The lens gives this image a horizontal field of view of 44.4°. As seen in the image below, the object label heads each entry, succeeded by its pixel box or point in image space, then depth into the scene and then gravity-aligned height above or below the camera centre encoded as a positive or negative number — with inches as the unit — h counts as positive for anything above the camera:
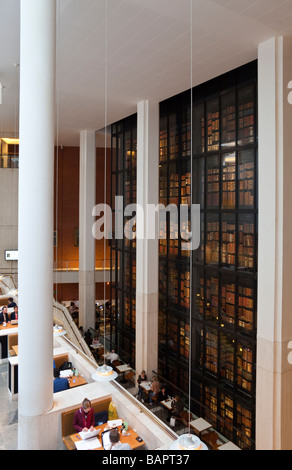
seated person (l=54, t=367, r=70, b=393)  259.4 -115.2
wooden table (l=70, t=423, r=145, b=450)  201.0 -122.8
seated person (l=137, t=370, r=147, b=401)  415.4 -175.7
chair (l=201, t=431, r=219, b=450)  315.8 -189.3
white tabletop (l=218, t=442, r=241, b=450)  306.4 -190.2
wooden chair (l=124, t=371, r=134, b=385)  463.2 -196.4
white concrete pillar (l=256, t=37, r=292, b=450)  266.7 -14.2
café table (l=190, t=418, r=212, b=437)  327.3 -185.2
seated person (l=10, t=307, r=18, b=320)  421.1 -105.6
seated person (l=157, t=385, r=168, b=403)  393.7 -186.2
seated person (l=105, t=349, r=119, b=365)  478.3 -175.9
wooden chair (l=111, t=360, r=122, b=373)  479.2 -184.4
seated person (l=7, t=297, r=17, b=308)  438.8 -96.8
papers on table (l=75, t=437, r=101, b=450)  199.6 -123.2
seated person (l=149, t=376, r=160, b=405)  386.3 -177.4
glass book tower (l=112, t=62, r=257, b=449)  330.0 -31.4
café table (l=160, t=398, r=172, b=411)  370.0 -185.7
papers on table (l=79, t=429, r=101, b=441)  206.5 -120.7
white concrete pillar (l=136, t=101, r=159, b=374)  432.1 -20.2
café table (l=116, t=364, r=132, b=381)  457.8 -183.1
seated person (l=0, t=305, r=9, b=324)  407.8 -103.4
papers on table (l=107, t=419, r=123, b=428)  218.7 -120.5
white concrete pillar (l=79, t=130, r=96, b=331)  599.5 -7.4
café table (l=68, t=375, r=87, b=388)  277.7 -122.0
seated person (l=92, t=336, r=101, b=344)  553.1 -177.0
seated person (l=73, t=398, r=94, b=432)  211.5 -114.0
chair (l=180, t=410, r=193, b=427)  350.9 -189.3
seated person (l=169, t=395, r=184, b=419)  358.3 -181.8
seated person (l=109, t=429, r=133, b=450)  188.7 -115.8
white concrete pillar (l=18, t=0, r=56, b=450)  184.9 +8.4
